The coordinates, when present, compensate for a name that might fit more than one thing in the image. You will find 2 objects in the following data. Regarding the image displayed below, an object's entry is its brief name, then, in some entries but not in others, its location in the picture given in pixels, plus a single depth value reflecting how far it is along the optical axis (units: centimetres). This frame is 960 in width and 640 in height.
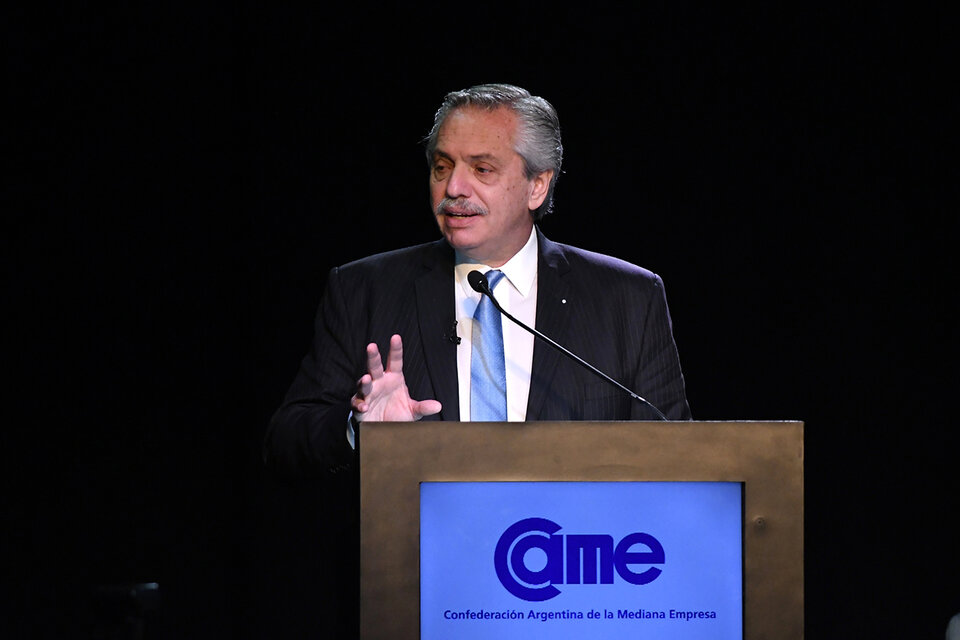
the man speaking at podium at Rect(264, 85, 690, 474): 944
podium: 837
